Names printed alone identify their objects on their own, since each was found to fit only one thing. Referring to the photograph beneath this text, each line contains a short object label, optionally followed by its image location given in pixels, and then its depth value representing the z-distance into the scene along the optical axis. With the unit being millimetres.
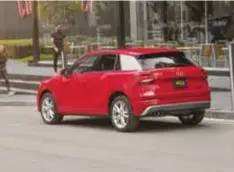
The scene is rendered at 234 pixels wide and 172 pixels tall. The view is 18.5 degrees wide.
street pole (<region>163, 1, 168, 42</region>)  27312
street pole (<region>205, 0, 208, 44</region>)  26050
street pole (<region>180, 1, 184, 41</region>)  26930
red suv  13312
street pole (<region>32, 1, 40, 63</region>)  31547
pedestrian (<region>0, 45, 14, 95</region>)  21984
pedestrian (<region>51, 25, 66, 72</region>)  25562
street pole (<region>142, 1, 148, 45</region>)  28156
